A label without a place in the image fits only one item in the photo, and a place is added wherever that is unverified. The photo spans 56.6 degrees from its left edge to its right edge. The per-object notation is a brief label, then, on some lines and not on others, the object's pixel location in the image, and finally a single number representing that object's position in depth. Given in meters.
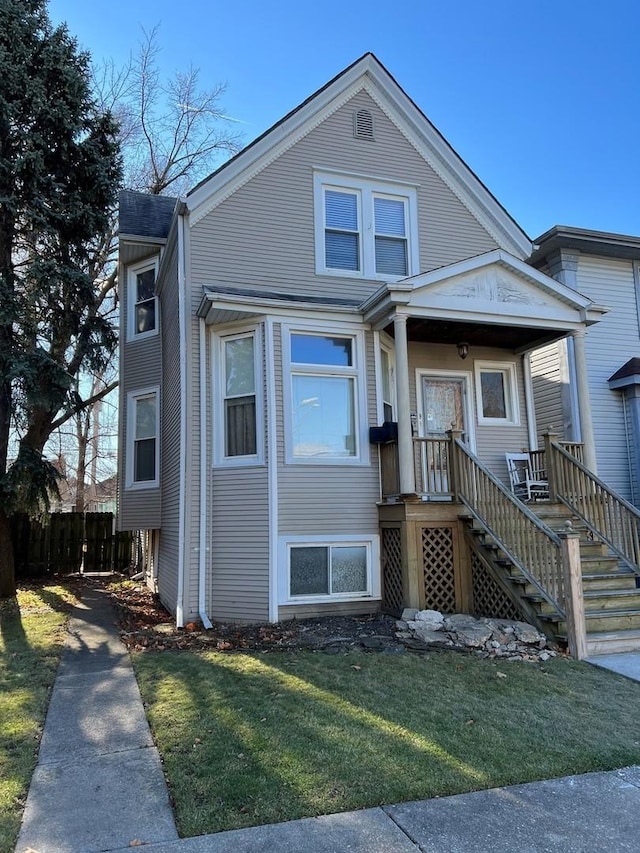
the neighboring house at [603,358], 11.72
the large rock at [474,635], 6.75
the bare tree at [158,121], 20.68
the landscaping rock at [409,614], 7.62
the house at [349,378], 8.23
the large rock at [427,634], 6.91
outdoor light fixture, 10.16
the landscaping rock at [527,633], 6.67
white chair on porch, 9.67
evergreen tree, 10.37
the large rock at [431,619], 7.29
